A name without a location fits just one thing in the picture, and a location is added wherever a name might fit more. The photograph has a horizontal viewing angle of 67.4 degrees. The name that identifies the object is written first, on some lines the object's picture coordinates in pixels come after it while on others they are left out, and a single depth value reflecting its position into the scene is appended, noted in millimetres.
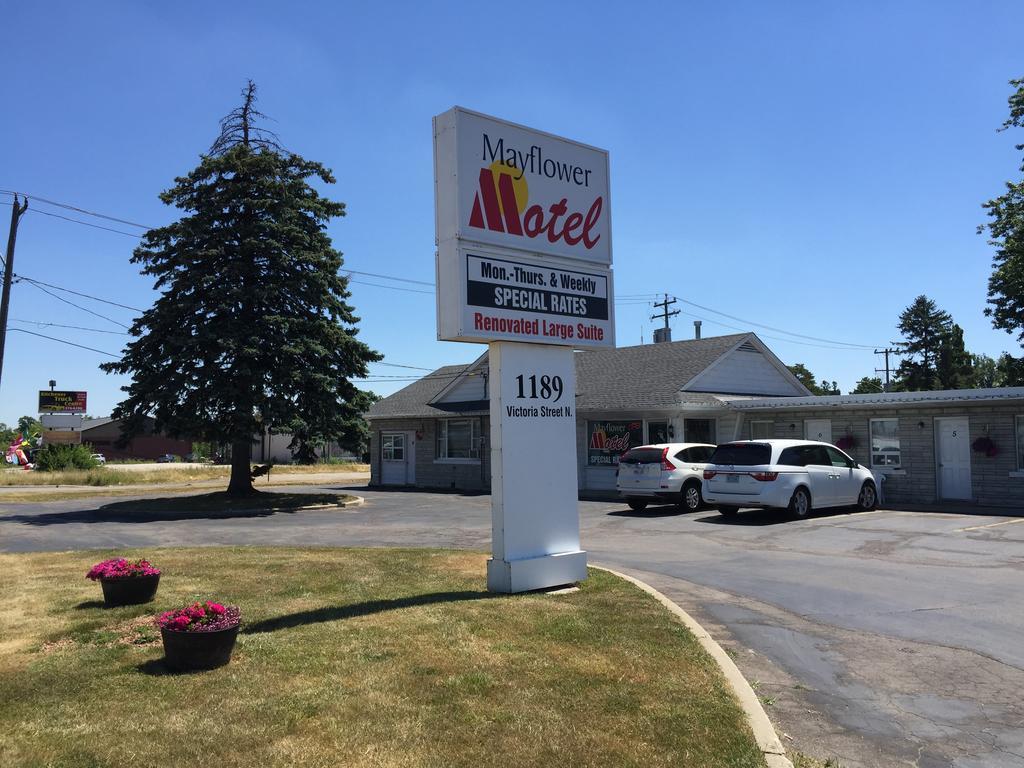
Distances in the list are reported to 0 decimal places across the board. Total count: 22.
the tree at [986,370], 84831
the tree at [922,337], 75688
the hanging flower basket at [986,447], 19672
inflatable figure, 58944
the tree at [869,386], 79938
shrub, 43406
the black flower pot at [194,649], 5598
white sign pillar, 8617
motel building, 20125
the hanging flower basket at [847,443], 22672
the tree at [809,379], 80188
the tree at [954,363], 70438
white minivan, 16500
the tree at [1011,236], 29984
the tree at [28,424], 78406
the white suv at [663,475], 19172
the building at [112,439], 82188
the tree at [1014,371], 39994
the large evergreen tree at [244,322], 23406
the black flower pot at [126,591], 8047
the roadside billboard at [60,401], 65125
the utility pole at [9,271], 22125
